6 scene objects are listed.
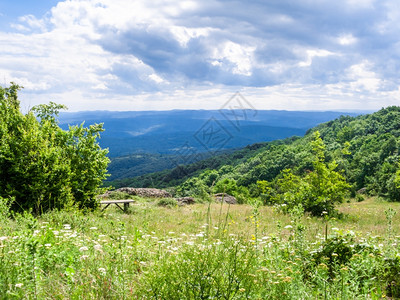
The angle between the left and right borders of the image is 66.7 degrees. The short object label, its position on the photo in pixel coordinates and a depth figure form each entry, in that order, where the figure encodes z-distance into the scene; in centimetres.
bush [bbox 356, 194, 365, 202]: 4804
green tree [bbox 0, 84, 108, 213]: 1051
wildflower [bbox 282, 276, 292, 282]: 305
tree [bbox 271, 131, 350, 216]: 1612
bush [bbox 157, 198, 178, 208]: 2046
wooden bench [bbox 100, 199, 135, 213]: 1550
